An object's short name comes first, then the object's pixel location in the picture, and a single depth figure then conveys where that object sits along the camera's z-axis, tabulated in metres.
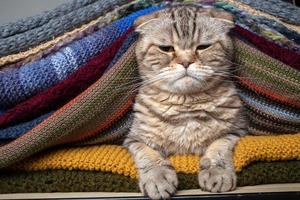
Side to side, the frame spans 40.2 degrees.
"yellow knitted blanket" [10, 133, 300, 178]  0.81
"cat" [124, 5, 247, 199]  0.94
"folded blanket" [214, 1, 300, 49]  0.94
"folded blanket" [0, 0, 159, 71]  0.97
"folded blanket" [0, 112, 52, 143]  0.87
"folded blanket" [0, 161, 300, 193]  0.79
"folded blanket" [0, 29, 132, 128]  0.88
